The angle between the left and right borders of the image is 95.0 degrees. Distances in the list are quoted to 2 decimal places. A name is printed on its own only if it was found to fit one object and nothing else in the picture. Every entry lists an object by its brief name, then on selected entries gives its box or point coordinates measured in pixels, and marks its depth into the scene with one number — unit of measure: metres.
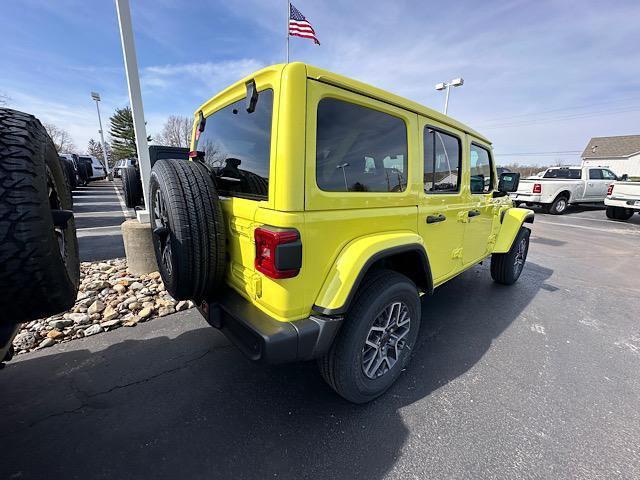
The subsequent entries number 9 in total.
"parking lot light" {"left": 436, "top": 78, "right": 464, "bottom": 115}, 15.55
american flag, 7.20
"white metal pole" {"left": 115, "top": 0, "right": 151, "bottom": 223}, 3.94
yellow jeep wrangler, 1.54
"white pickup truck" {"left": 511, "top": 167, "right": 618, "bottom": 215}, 11.85
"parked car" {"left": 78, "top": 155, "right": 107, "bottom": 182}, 18.98
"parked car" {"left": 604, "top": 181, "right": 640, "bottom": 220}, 9.77
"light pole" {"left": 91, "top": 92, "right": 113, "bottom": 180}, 29.61
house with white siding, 38.06
